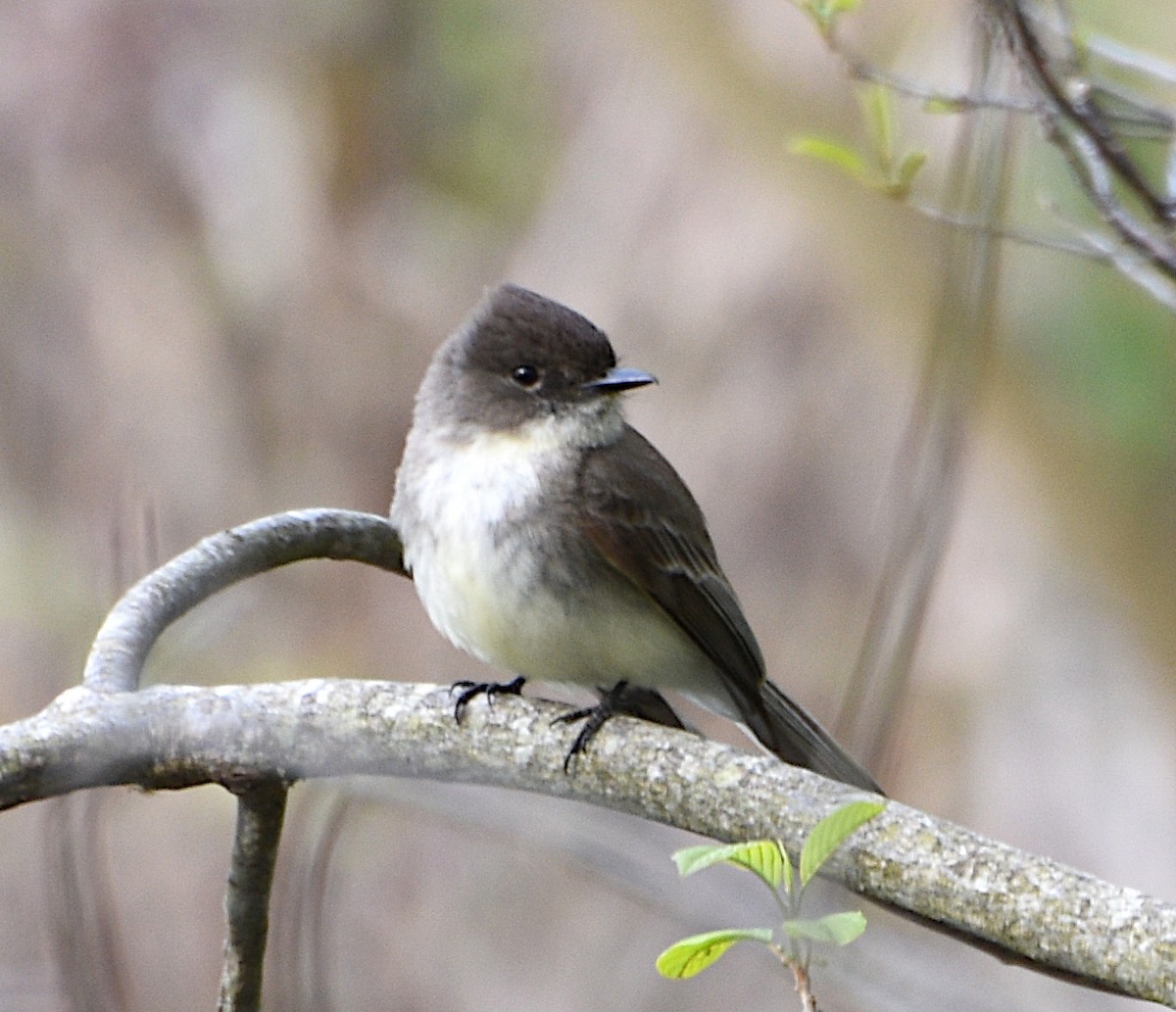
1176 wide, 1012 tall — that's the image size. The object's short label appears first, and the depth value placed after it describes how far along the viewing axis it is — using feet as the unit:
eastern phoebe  23.56
